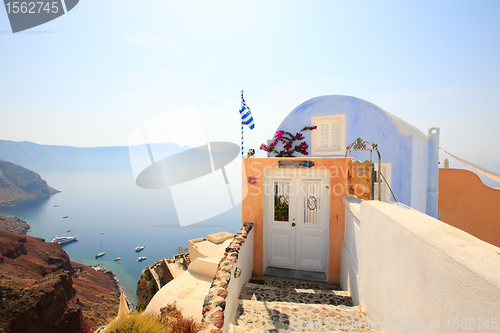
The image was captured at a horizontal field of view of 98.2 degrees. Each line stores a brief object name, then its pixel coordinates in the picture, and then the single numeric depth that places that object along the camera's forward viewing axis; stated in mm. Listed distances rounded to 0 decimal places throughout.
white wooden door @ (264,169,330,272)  6000
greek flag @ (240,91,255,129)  7457
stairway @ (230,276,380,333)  3520
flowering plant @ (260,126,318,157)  8344
